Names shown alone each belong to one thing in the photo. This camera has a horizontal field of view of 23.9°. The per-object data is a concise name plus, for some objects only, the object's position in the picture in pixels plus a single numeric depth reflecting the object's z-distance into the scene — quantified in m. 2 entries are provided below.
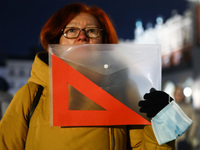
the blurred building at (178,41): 14.41
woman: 1.37
